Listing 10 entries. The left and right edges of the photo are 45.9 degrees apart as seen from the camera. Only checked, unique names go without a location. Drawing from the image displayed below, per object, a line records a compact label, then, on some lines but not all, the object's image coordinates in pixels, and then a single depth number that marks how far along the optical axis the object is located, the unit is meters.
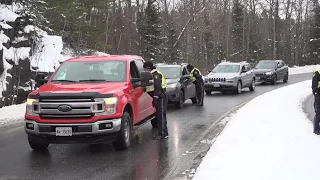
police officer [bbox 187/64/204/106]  15.37
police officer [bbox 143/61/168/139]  8.58
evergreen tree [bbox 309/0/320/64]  56.06
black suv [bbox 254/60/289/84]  26.66
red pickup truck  6.72
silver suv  19.52
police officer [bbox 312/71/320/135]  8.75
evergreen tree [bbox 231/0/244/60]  58.50
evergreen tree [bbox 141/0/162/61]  39.59
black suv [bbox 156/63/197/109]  14.04
